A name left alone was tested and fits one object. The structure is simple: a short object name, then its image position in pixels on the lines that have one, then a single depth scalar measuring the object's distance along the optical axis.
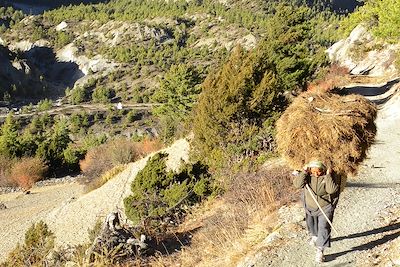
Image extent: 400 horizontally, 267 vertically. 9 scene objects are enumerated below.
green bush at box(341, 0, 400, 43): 21.48
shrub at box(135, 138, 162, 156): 30.88
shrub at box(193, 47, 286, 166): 14.05
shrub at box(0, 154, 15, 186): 33.66
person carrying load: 6.05
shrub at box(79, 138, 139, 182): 29.94
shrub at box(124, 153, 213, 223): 13.27
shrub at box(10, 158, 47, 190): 32.91
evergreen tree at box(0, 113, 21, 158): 38.62
